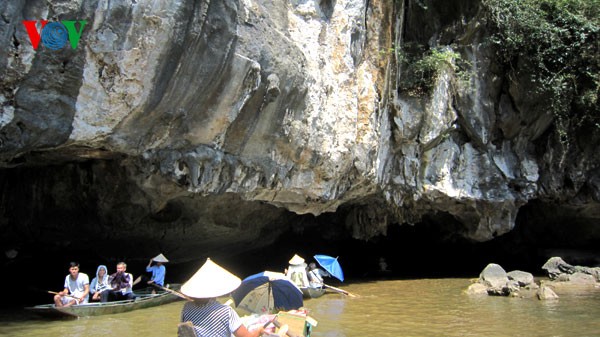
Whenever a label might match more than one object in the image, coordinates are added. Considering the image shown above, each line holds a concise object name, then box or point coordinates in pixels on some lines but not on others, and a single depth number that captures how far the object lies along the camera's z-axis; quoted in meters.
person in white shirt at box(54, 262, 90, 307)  8.30
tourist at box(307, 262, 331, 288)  11.78
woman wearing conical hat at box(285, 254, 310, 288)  11.40
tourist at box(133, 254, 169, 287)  10.63
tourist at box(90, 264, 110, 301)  9.09
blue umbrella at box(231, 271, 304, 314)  6.38
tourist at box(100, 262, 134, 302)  9.23
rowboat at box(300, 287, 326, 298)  11.08
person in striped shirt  3.63
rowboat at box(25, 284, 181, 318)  7.95
